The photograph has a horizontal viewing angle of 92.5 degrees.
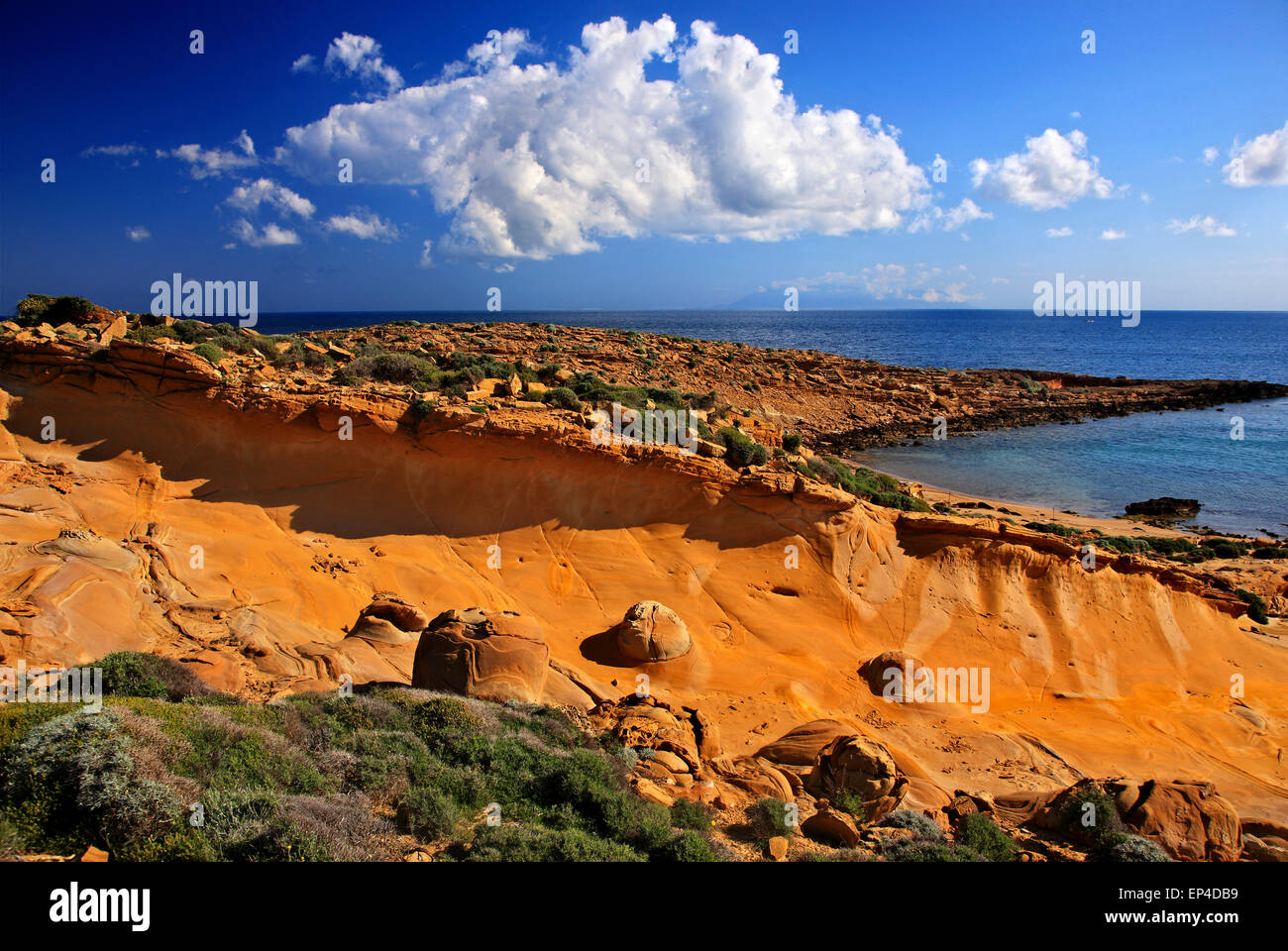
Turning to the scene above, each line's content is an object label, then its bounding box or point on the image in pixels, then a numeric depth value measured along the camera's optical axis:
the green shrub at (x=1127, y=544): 17.18
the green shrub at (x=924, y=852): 5.69
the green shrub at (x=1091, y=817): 6.56
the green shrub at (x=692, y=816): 6.04
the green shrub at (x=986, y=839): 6.32
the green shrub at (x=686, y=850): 5.09
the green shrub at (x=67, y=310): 23.94
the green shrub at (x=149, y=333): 18.06
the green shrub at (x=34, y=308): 23.69
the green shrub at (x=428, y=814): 4.96
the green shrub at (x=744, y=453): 13.60
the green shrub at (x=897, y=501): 15.33
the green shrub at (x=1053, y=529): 17.95
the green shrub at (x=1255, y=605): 13.12
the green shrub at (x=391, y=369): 18.06
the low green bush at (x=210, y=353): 14.44
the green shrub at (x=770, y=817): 6.21
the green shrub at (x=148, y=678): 6.20
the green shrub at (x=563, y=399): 14.89
